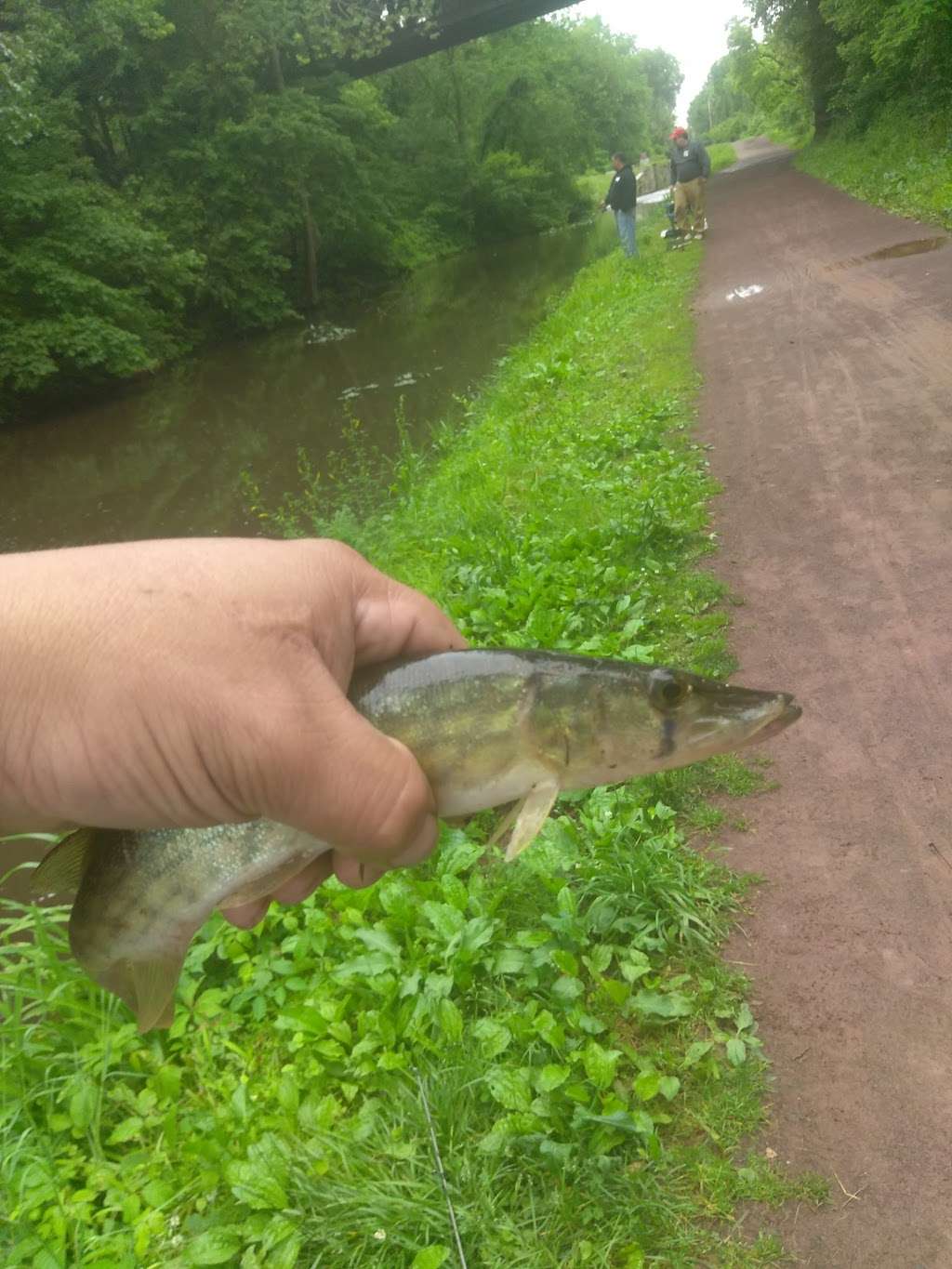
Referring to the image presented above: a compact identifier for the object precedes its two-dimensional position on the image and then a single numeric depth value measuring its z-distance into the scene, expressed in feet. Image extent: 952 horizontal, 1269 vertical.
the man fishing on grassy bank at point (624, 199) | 61.11
